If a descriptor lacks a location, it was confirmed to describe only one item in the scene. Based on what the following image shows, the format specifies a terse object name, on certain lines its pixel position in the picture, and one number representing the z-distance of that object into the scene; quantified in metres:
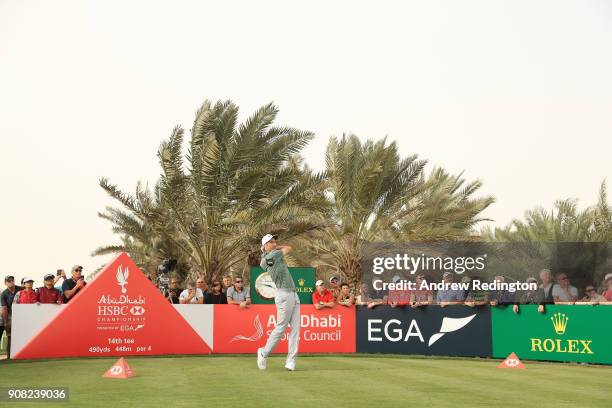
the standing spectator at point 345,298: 19.48
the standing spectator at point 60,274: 18.83
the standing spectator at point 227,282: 19.56
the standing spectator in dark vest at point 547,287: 17.42
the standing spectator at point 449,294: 18.83
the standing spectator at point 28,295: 17.19
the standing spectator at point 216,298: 19.34
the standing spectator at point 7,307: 17.28
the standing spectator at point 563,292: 17.45
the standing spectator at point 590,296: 18.10
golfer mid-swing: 12.69
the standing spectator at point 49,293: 17.30
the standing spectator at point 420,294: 18.98
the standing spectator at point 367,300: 19.25
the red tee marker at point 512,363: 14.92
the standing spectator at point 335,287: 20.16
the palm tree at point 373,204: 26.91
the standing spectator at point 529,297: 17.59
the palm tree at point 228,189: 25.09
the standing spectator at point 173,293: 19.78
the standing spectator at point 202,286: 19.38
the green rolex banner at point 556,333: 16.34
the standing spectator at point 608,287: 17.14
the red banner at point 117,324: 16.84
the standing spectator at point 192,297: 19.08
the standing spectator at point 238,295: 19.07
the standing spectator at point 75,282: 18.17
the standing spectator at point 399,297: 19.06
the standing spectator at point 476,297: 18.47
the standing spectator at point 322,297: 19.34
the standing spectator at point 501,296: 18.03
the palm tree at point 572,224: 34.12
